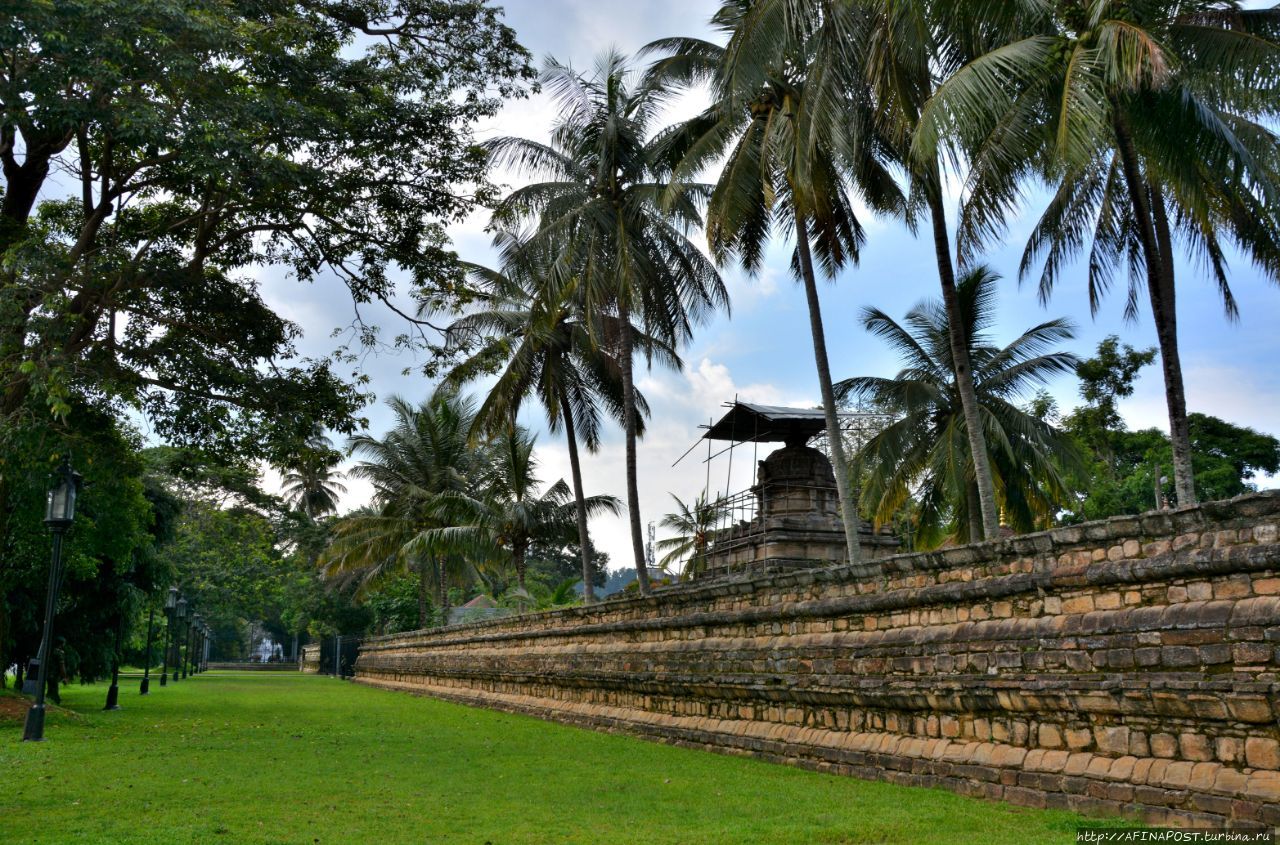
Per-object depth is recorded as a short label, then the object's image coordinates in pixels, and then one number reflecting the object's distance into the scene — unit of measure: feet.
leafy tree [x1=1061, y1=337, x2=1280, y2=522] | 98.17
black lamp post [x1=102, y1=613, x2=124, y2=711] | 61.31
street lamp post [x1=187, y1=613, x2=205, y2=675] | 168.82
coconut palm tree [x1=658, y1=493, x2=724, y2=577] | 81.10
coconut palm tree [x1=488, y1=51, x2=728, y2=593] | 59.06
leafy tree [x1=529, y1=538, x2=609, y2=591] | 223.92
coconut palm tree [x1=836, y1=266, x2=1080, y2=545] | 63.77
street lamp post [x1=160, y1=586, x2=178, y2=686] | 94.23
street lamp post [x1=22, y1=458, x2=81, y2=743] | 39.26
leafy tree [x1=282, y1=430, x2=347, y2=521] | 184.85
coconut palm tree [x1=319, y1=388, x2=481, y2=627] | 108.99
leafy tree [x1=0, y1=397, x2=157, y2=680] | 42.50
